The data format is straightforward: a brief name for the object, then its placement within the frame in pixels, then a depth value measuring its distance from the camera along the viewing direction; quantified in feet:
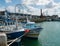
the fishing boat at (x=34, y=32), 26.20
